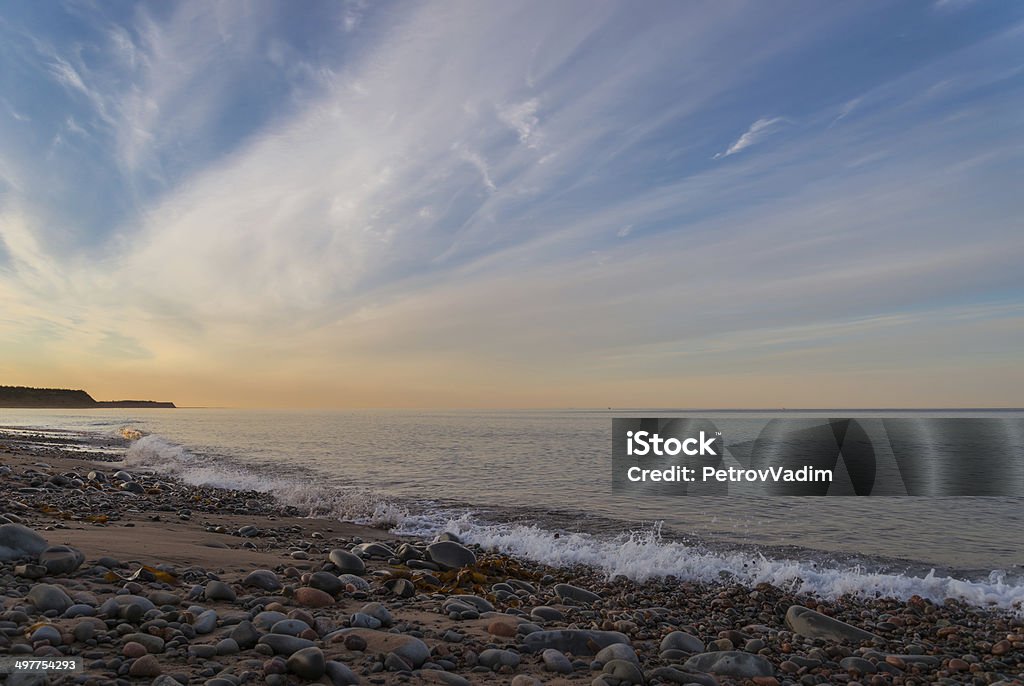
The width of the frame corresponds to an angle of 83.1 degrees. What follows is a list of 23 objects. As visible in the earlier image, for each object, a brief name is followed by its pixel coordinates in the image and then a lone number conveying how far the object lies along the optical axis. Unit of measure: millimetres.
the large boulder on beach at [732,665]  5652
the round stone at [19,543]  6551
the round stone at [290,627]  5297
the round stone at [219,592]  6227
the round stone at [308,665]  4449
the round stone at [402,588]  7512
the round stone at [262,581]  7027
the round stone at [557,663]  5291
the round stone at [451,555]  10191
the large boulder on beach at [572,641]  5789
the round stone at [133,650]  4414
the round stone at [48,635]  4473
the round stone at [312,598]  6555
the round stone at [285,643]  4840
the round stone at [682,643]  6180
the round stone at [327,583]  7043
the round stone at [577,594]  8406
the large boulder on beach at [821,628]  7184
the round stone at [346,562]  8688
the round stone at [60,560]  6410
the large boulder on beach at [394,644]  5039
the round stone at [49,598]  5242
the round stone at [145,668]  4156
